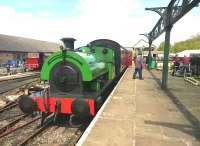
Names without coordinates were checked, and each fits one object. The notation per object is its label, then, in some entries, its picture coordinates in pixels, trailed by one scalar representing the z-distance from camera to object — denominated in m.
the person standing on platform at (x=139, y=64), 18.18
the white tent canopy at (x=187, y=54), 36.27
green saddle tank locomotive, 7.62
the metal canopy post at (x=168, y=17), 11.67
